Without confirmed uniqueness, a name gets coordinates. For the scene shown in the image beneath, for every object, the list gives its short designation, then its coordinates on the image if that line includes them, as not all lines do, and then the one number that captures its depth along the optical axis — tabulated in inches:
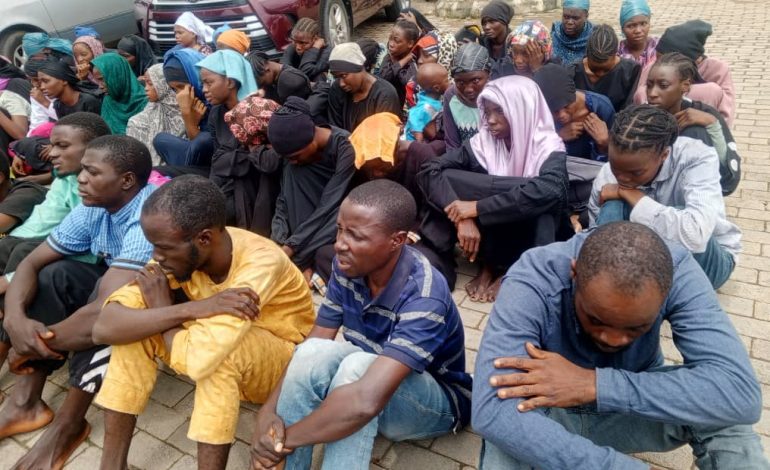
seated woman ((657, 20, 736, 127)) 144.0
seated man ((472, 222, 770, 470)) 58.5
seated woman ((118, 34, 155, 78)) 224.8
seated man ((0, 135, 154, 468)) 92.0
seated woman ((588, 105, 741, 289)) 95.5
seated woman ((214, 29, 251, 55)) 203.0
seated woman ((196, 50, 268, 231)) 149.7
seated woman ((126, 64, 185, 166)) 177.0
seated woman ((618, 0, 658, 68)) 170.7
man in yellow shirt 78.0
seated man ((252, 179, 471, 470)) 68.8
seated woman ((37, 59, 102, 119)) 180.2
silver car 273.1
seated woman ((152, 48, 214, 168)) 165.6
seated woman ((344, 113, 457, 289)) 130.8
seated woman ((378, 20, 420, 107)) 201.5
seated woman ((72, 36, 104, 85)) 218.8
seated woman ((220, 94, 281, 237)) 142.9
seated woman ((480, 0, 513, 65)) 195.6
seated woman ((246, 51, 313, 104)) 186.5
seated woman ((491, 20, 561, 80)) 158.7
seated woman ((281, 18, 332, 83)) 215.2
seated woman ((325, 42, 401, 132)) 162.6
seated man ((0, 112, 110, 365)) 116.2
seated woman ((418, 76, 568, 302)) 116.7
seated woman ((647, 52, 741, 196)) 116.4
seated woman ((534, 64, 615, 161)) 131.8
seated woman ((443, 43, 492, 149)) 139.3
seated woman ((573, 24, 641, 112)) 152.7
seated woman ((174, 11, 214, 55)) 219.6
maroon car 247.8
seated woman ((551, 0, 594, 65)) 186.5
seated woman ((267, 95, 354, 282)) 128.8
